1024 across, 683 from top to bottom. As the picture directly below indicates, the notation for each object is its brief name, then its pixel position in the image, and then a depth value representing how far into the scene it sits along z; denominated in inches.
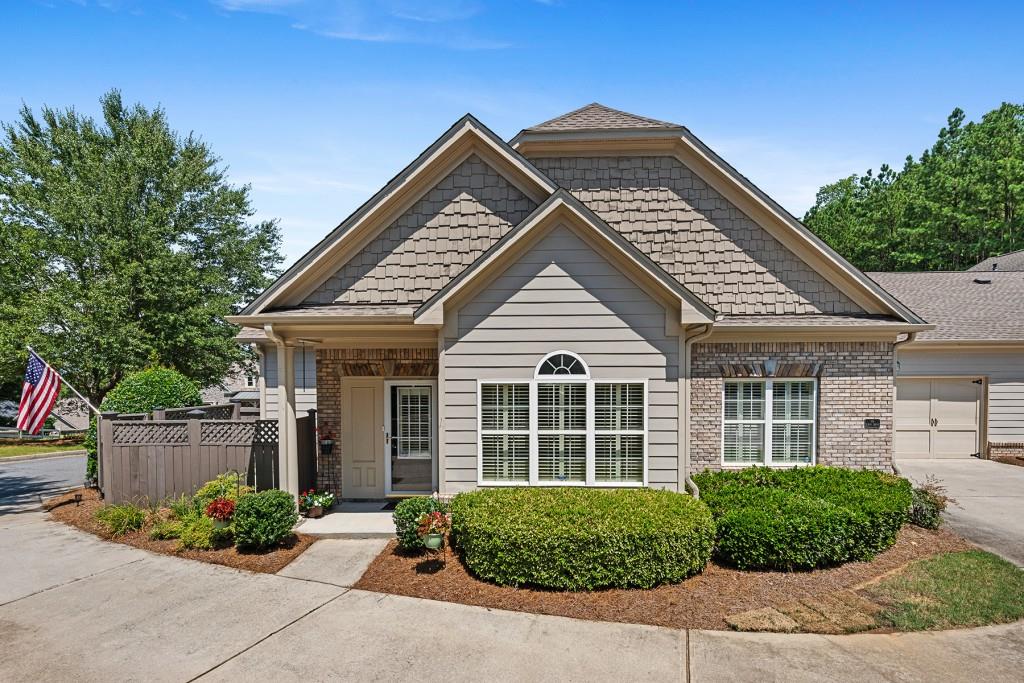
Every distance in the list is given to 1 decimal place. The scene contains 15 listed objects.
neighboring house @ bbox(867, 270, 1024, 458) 571.5
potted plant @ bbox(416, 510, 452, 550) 283.1
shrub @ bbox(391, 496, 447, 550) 293.4
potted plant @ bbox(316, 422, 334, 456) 405.7
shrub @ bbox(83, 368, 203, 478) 458.6
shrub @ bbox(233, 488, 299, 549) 306.3
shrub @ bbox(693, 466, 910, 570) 275.7
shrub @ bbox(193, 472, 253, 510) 350.9
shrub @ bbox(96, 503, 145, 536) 349.4
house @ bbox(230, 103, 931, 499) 331.9
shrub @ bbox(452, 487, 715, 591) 255.8
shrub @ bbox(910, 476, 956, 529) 341.4
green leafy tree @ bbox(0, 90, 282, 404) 840.9
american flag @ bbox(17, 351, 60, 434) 396.8
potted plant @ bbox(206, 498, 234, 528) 316.5
